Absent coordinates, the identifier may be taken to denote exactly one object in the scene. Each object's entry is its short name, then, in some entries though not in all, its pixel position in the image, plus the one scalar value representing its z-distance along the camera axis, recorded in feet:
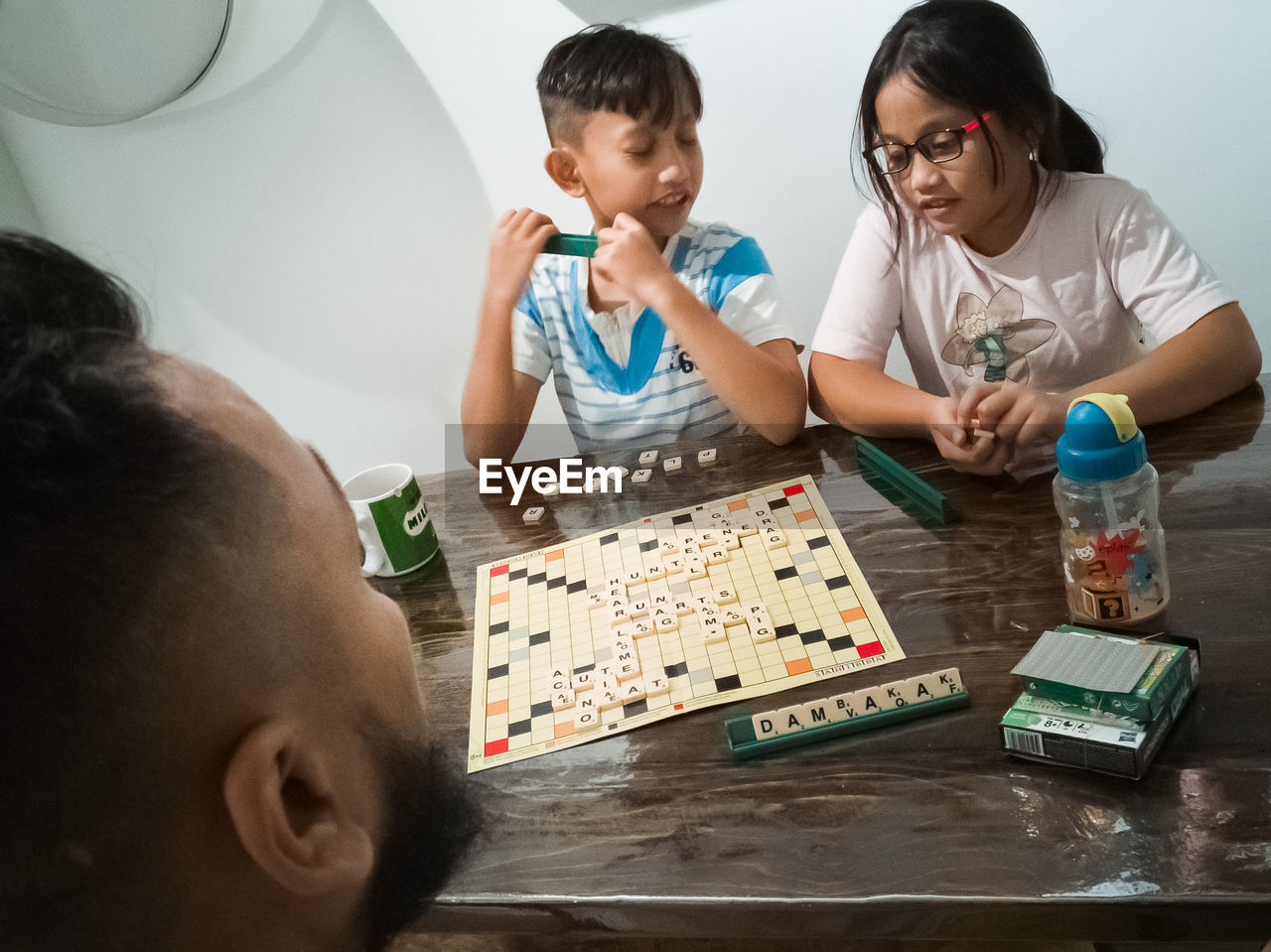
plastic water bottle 2.32
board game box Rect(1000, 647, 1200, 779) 1.96
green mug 3.51
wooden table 1.82
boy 4.12
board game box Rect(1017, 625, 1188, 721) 1.98
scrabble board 2.62
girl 3.38
